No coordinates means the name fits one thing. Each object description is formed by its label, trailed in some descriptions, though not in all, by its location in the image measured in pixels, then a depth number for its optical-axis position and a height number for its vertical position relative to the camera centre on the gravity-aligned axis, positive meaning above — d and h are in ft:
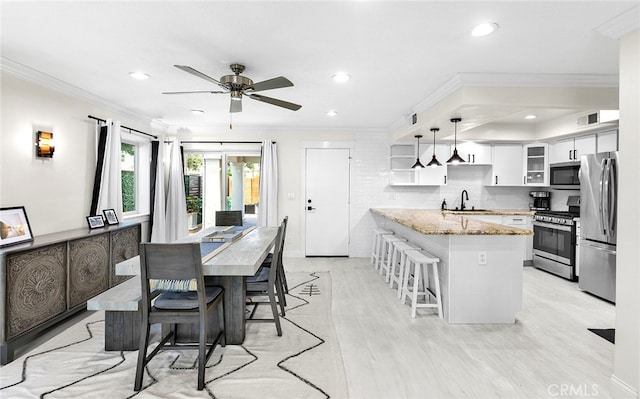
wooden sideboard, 7.75 -2.34
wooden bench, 8.28 -3.39
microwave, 15.64 +1.14
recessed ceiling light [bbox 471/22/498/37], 7.11 +3.75
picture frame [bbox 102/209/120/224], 12.85 -0.83
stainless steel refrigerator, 11.94 -0.93
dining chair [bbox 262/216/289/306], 10.61 -2.54
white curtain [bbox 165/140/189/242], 17.95 -0.33
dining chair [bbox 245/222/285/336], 9.15 -2.51
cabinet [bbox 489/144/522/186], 18.39 +1.86
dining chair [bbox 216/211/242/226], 15.30 -1.04
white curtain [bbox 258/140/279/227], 18.76 +0.53
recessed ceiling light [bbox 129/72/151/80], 10.32 +3.85
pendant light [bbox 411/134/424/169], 16.47 +1.71
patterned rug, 6.67 -3.97
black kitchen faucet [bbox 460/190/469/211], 19.58 +0.16
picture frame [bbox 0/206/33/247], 8.62 -0.88
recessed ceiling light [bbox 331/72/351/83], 10.23 +3.84
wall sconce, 10.36 +1.60
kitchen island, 10.16 -2.46
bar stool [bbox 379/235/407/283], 14.28 -2.21
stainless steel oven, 14.71 -2.14
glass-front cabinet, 17.52 +1.84
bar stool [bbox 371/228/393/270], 16.53 -2.58
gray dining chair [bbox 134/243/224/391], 6.56 -2.13
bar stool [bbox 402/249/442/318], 10.47 -2.87
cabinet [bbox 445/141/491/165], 18.58 +2.60
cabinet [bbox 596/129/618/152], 13.66 +2.47
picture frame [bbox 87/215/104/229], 12.00 -0.99
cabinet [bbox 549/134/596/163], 14.76 +2.41
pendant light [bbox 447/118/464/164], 13.42 +1.59
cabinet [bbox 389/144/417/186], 19.30 +1.99
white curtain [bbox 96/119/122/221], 12.98 +0.79
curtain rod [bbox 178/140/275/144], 19.17 +3.17
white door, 19.62 -0.31
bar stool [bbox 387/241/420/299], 12.11 -2.30
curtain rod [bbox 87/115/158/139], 12.70 +3.07
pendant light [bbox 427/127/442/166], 14.85 +1.61
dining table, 7.25 -1.59
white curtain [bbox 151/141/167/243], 16.78 -0.73
